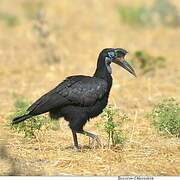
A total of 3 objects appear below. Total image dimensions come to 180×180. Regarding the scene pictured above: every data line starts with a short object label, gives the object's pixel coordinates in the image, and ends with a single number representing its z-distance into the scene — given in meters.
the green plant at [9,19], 39.84
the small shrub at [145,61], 28.39
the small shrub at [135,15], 39.66
